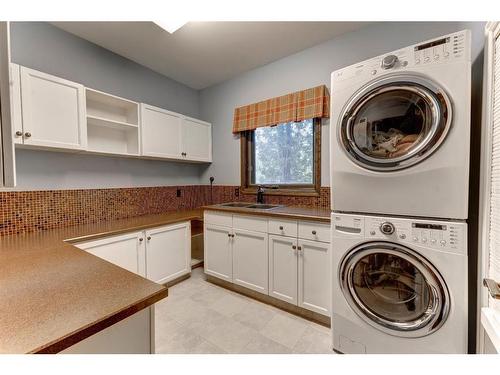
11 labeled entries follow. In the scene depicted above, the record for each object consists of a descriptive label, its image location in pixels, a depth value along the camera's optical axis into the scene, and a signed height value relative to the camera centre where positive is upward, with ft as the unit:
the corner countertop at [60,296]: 1.66 -1.15
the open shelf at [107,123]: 6.78 +2.01
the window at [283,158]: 7.86 +0.91
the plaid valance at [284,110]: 7.29 +2.67
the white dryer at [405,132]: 3.57 +0.90
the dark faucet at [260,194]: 8.65 -0.52
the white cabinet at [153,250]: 5.98 -2.14
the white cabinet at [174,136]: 7.95 +1.90
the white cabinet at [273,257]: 5.63 -2.26
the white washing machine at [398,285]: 3.63 -2.02
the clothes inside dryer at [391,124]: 3.97 +1.09
